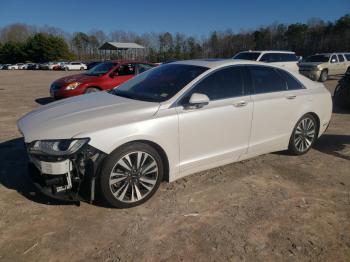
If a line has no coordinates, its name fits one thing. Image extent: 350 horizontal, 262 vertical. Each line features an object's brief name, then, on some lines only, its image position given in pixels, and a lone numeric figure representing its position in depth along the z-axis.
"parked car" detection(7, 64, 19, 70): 59.80
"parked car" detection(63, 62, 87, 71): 51.00
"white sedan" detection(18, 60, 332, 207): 3.39
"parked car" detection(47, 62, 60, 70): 52.06
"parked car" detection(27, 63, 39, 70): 57.22
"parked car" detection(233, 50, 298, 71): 15.11
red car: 10.12
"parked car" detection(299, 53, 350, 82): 18.09
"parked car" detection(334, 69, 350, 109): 9.38
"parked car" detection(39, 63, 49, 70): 54.70
